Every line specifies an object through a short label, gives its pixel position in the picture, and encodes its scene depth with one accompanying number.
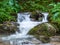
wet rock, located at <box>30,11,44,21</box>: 8.74
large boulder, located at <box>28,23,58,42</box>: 6.56
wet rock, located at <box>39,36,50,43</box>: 5.75
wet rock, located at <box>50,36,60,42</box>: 5.97
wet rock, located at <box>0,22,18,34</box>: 6.85
